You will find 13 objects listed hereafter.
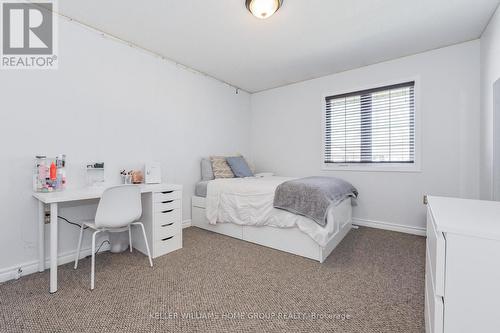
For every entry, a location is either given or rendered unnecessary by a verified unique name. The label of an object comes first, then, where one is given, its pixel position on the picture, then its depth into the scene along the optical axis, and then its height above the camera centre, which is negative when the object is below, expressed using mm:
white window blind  3000 +606
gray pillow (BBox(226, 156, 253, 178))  3635 -3
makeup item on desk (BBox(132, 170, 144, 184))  2562 -115
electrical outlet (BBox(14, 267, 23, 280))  1860 -900
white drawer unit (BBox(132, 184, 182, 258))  2264 -565
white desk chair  1797 -363
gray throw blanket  2141 -318
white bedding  2203 -510
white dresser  793 -409
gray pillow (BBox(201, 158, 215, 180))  3406 -48
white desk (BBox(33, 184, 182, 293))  1638 -330
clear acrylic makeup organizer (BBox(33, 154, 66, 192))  1942 -59
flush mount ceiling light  1903 +1414
